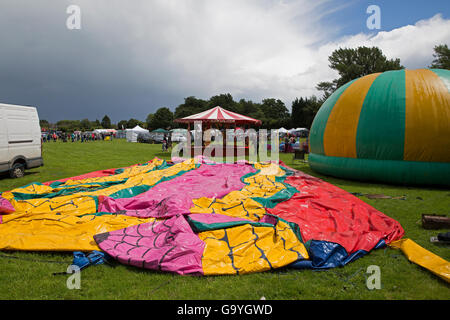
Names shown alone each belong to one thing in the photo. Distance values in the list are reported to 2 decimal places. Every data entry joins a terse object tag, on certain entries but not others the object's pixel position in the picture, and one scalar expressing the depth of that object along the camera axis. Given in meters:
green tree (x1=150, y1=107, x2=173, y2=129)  73.78
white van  8.02
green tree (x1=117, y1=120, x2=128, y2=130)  96.07
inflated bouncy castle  7.15
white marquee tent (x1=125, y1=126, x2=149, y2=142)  40.90
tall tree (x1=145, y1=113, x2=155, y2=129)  101.49
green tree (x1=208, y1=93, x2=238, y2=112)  76.88
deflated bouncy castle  3.12
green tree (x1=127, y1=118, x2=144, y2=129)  93.06
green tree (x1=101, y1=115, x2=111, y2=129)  108.19
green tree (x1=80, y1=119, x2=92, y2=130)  101.40
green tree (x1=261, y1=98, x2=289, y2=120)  83.19
